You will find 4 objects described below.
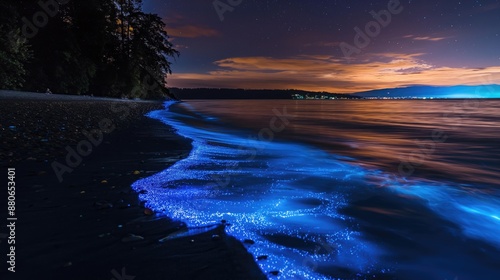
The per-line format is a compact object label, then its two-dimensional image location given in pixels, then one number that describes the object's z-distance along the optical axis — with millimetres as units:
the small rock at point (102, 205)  3902
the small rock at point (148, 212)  3826
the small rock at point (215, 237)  3262
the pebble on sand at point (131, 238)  3089
